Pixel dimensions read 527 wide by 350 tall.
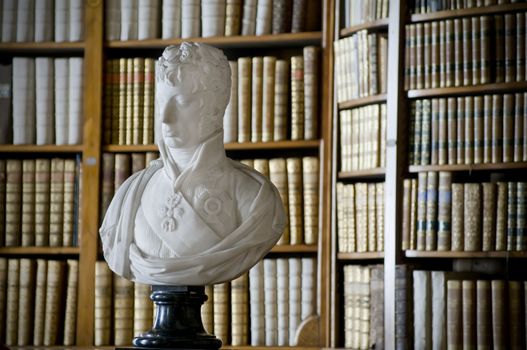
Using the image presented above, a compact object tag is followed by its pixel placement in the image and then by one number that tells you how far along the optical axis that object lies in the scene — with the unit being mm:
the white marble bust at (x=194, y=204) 3340
